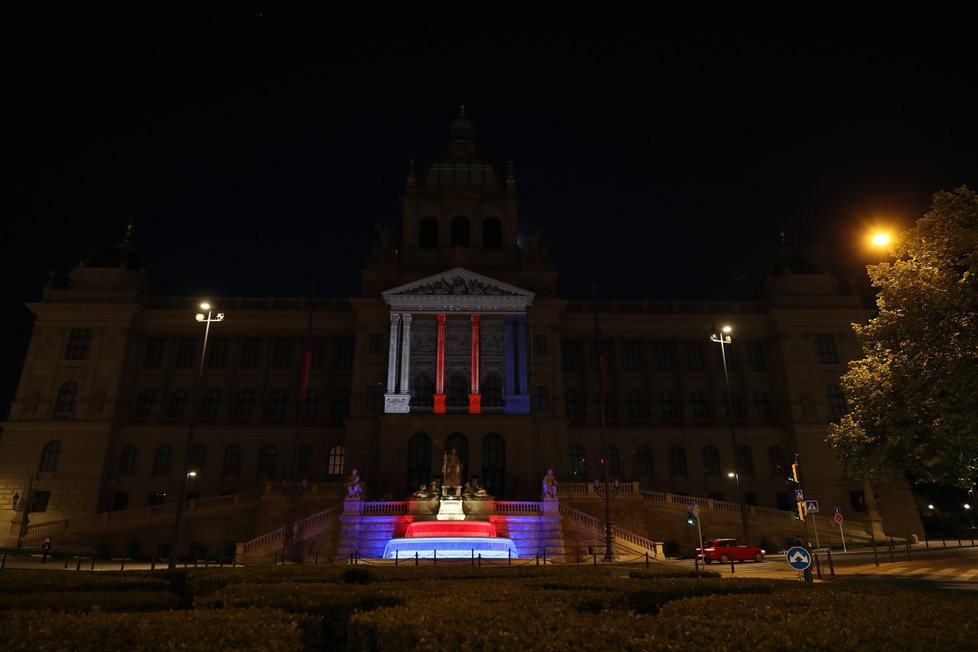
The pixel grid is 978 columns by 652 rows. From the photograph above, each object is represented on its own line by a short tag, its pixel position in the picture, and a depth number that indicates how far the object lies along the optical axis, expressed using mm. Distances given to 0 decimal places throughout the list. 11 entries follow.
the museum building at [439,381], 52219
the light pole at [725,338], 32153
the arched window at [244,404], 59969
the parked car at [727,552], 34656
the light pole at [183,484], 26562
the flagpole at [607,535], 34156
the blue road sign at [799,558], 16938
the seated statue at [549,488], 40938
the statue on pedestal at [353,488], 40844
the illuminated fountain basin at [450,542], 34250
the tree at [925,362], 20484
